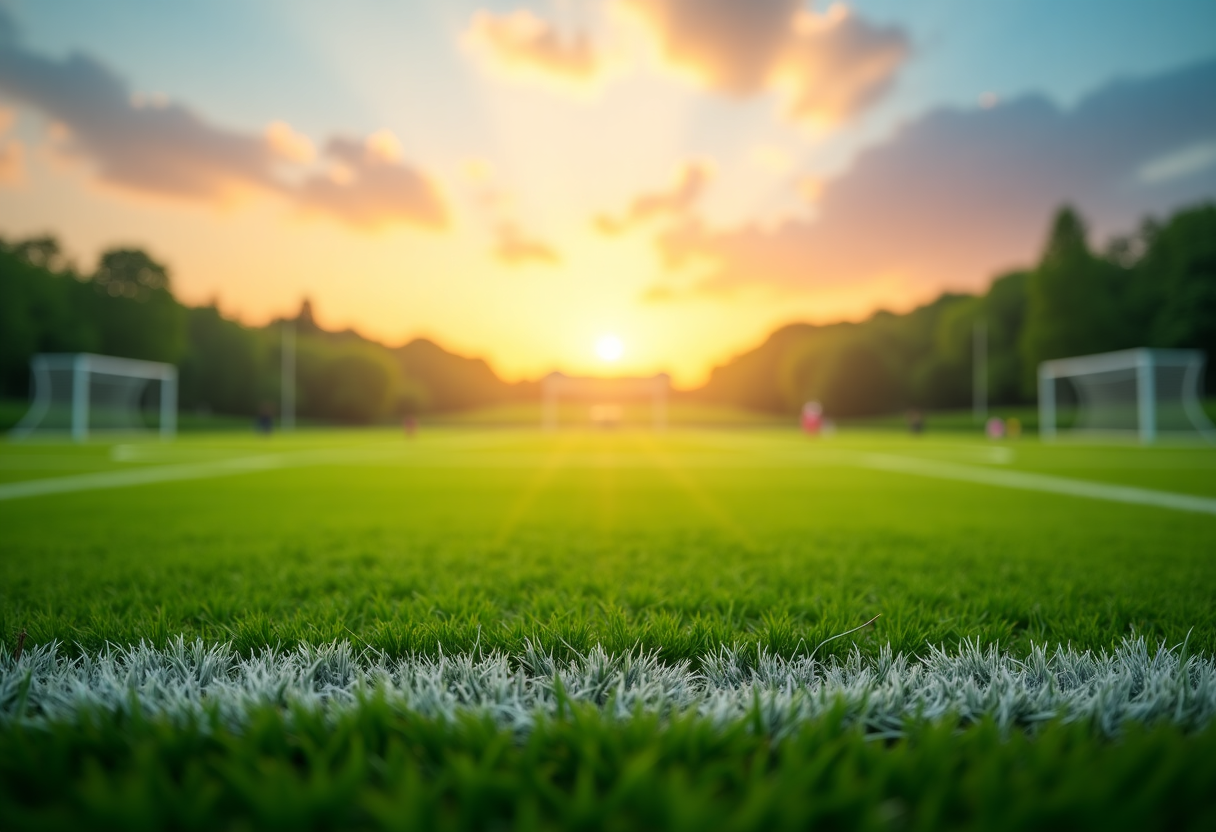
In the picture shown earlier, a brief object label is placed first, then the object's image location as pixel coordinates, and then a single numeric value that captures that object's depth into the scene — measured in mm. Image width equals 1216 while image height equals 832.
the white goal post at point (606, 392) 51488
